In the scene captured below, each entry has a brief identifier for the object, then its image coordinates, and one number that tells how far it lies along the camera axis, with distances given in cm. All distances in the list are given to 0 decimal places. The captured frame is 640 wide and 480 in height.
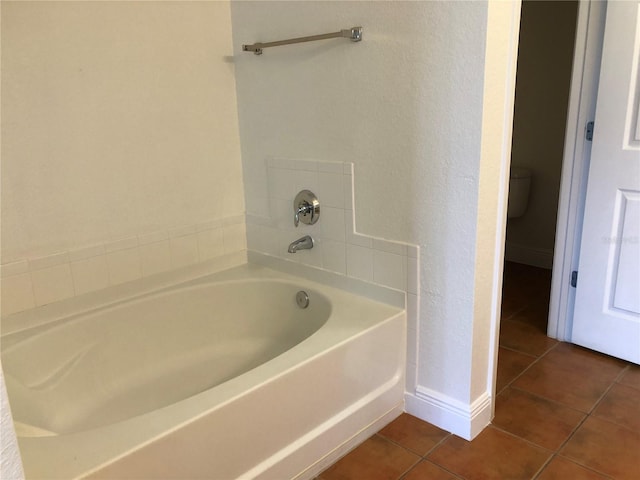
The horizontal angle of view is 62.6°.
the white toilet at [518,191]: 347
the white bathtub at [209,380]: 131
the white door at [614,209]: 210
